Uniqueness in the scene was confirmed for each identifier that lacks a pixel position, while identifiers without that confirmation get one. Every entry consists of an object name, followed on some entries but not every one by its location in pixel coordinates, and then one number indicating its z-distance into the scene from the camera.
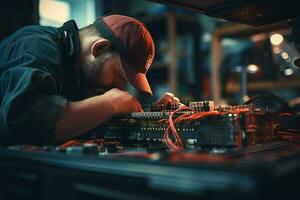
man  0.77
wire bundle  0.70
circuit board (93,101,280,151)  0.68
